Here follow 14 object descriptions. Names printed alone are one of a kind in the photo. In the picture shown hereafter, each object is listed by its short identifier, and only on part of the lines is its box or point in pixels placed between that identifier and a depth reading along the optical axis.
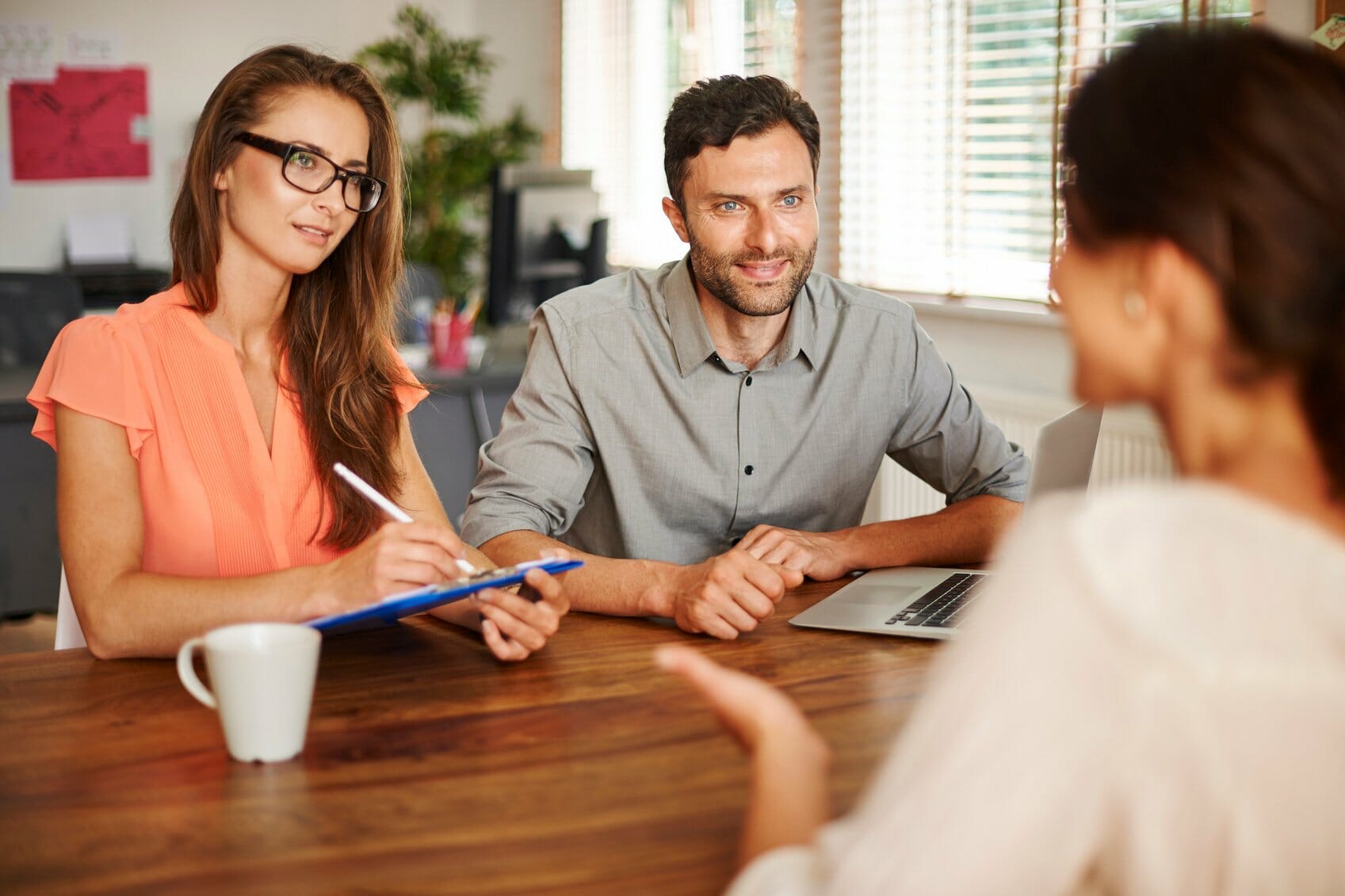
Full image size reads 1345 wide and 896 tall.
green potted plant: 5.77
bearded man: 1.83
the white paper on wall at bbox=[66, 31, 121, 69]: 5.85
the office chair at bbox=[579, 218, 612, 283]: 3.90
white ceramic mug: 0.97
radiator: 3.08
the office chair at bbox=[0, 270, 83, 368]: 3.84
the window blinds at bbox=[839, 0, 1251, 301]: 3.43
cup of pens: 3.76
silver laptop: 1.19
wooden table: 0.84
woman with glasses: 1.41
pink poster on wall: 5.79
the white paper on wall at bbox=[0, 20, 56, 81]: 5.72
